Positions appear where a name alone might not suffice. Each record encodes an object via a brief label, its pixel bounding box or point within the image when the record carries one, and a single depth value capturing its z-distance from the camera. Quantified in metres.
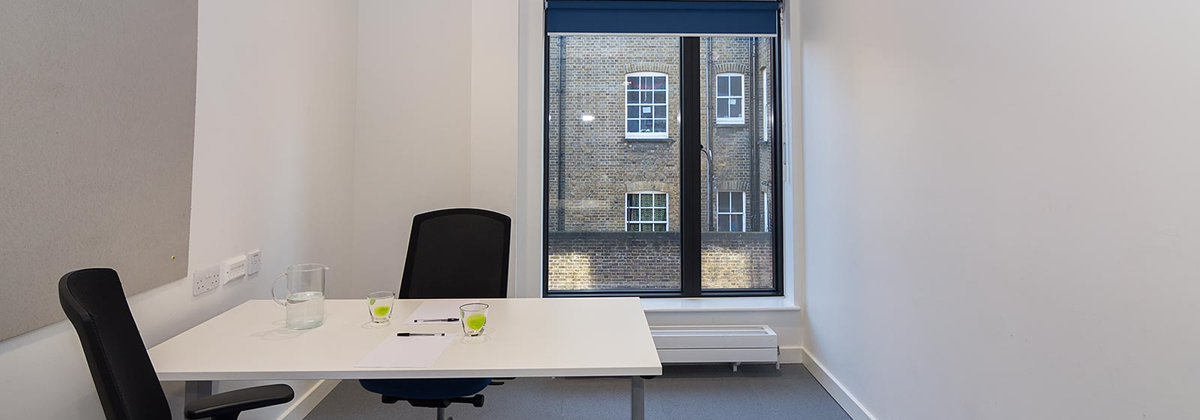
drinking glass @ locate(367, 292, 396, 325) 1.70
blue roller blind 3.24
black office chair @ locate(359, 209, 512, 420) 2.27
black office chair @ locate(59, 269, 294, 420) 0.88
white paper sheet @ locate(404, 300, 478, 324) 1.78
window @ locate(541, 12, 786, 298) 3.45
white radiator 2.99
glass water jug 1.64
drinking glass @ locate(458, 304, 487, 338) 1.54
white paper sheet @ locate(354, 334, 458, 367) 1.34
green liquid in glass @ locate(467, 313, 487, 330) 1.54
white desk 1.30
